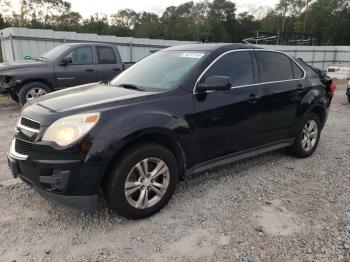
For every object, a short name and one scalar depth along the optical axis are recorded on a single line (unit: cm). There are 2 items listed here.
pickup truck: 805
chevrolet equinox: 283
